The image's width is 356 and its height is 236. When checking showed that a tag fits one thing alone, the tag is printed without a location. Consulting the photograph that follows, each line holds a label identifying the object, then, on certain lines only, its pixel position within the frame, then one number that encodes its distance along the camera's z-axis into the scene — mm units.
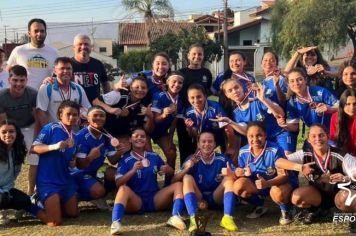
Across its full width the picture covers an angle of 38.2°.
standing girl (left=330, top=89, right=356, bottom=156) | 5539
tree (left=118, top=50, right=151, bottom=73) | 39750
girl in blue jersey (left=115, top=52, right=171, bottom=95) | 6684
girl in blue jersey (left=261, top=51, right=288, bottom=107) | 6402
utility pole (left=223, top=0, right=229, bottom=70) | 35975
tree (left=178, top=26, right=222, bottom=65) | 36062
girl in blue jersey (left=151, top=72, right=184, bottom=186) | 6441
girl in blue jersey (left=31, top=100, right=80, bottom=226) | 5609
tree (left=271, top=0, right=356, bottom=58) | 33781
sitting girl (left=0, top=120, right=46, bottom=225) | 5523
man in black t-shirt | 6703
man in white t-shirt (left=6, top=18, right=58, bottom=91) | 6820
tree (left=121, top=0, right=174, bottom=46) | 40656
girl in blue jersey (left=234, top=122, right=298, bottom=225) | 5375
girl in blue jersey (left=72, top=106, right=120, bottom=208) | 5906
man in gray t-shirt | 6113
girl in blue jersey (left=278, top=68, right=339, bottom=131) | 5945
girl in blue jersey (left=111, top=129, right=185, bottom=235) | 5629
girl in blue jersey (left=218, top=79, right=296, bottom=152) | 6145
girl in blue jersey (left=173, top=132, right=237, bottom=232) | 5684
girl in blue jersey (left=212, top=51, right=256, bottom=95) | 6804
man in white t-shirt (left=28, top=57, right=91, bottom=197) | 6199
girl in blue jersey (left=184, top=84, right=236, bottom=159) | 6246
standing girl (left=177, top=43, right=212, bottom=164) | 6863
